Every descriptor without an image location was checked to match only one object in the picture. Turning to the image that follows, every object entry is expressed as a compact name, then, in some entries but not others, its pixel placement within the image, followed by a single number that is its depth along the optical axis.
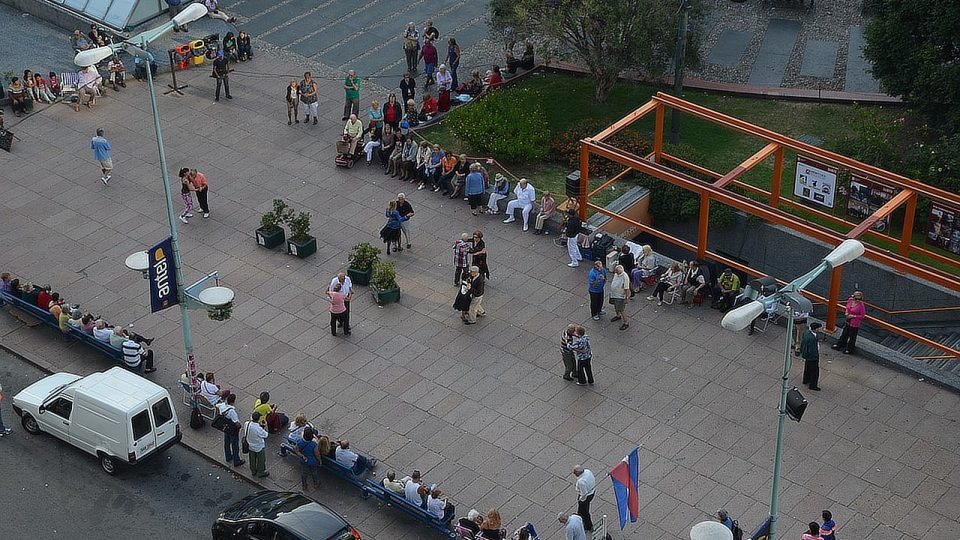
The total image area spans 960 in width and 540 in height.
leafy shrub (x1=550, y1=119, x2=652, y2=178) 34.81
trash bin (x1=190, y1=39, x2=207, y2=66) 40.41
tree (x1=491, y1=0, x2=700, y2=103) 35.34
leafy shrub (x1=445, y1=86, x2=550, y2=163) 34.88
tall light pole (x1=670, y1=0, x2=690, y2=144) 34.62
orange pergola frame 28.00
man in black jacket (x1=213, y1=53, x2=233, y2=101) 37.91
